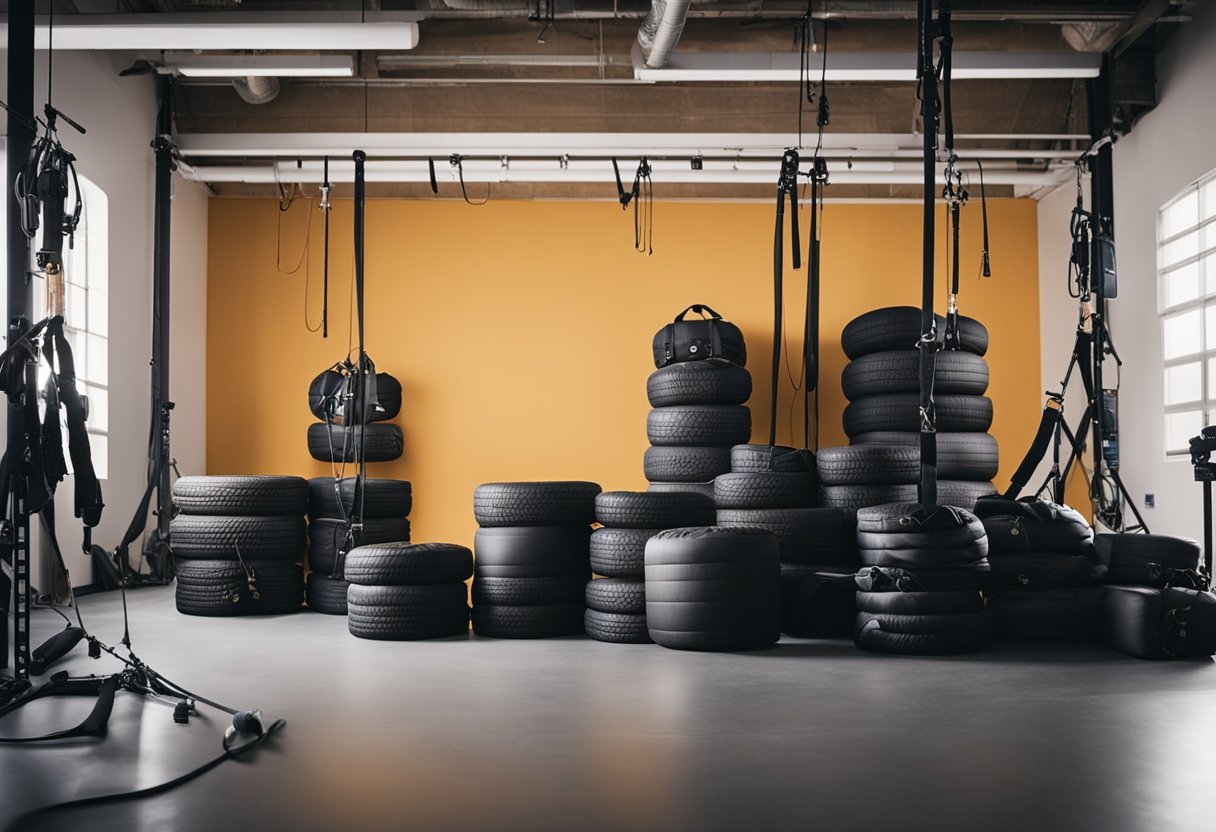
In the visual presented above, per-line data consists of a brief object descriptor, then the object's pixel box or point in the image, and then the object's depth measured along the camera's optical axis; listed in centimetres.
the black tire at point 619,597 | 535
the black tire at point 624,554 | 546
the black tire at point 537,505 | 577
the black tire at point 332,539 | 676
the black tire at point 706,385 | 778
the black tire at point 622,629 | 533
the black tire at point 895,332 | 739
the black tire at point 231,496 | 648
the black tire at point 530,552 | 564
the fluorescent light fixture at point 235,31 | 621
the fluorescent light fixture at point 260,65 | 716
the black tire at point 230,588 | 635
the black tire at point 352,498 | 700
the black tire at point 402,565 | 557
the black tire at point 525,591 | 561
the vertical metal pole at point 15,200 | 402
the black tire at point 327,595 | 664
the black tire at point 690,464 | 731
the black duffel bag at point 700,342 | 810
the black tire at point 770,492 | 589
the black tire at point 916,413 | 718
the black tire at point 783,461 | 624
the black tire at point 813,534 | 566
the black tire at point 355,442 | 875
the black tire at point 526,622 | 556
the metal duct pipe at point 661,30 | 624
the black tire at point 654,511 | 557
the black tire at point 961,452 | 707
